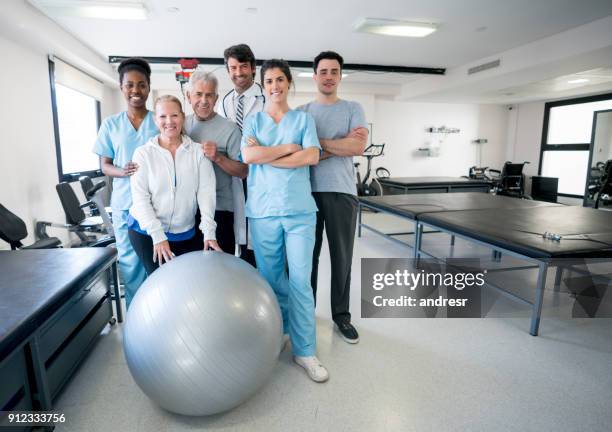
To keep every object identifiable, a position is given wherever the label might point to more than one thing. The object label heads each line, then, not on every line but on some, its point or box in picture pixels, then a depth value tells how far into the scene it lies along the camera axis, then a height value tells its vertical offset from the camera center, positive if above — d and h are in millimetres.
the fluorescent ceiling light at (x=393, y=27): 4168 +1459
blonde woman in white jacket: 1678 -187
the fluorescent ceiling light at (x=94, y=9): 3525 +1383
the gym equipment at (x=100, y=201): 3376 -486
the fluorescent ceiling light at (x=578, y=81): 6282 +1276
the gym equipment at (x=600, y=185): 5938 -504
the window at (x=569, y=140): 7918 +328
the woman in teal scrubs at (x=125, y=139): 1899 +51
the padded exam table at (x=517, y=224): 2217 -541
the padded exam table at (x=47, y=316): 1281 -689
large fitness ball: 1312 -678
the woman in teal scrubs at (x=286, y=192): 1724 -197
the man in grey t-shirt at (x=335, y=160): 1955 -45
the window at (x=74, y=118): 4457 +430
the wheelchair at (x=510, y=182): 7734 -594
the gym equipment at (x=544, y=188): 7984 -736
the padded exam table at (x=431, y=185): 6598 -584
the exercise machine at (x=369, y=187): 6836 -649
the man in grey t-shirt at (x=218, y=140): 1793 +50
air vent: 5504 +1338
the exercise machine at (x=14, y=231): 2584 -595
